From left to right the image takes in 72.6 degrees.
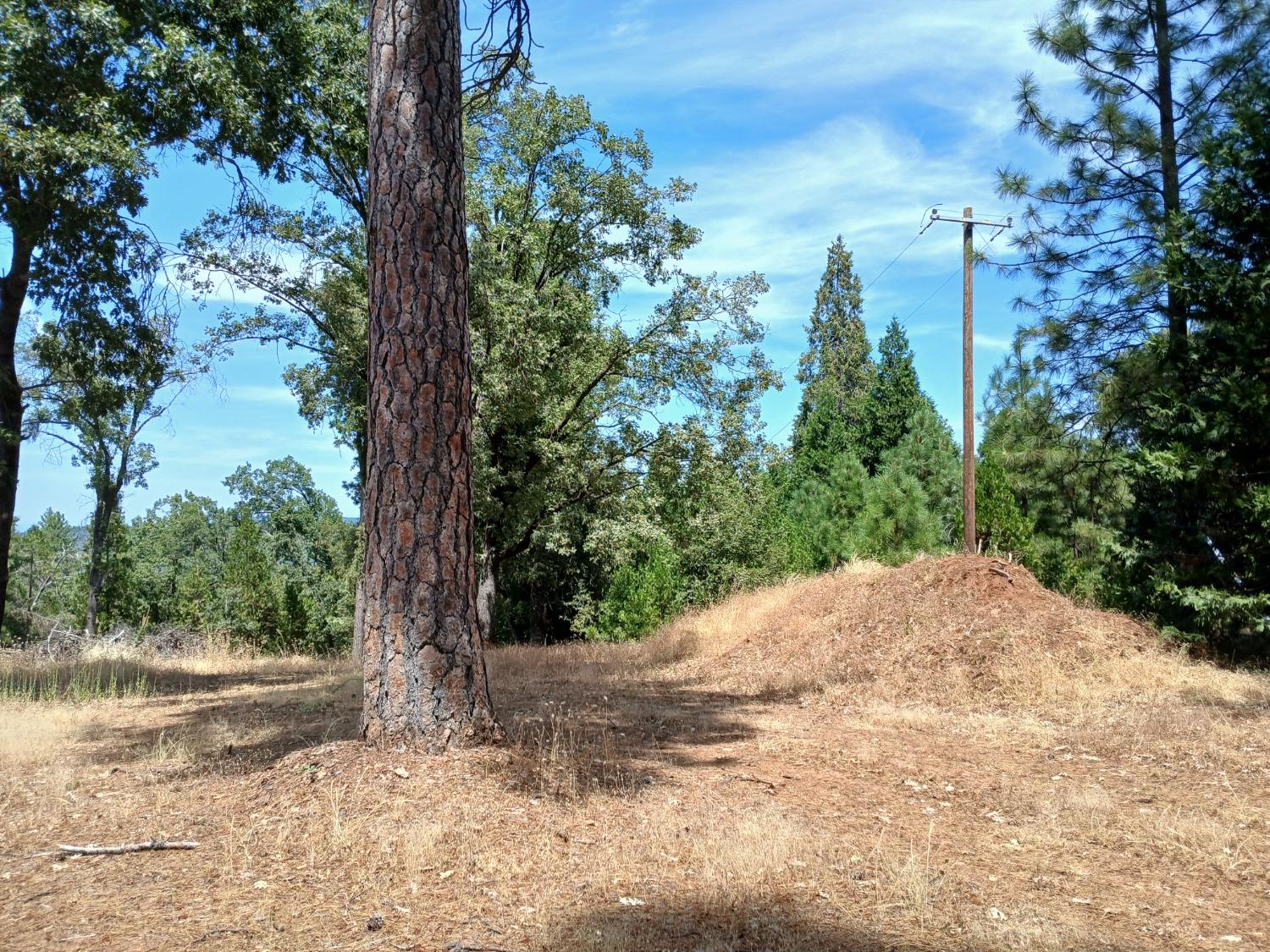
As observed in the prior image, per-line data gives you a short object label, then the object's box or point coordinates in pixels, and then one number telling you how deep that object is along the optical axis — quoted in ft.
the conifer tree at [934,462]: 88.17
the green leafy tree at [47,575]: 153.69
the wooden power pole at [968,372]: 54.39
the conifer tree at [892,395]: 105.40
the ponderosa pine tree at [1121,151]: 44.39
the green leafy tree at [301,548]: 127.85
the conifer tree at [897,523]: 78.69
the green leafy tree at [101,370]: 38.32
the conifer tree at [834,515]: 88.63
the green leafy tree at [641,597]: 75.92
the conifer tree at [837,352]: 127.54
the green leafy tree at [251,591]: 131.13
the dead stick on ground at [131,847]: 13.32
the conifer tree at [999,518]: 75.05
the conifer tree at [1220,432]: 35.63
